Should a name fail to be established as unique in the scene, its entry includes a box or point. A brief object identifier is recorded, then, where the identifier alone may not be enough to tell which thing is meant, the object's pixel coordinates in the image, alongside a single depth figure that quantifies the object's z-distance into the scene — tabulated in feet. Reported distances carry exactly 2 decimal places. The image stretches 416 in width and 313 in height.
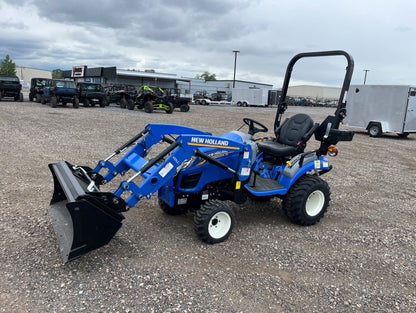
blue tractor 11.16
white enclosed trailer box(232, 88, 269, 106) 139.74
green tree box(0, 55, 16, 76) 201.80
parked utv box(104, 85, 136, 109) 78.58
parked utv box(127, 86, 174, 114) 71.48
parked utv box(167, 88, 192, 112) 75.41
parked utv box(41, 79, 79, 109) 67.26
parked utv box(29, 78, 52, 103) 76.64
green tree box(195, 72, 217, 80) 313.32
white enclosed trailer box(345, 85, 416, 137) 51.21
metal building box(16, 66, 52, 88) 384.68
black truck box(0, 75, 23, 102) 75.46
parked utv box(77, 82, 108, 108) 75.36
